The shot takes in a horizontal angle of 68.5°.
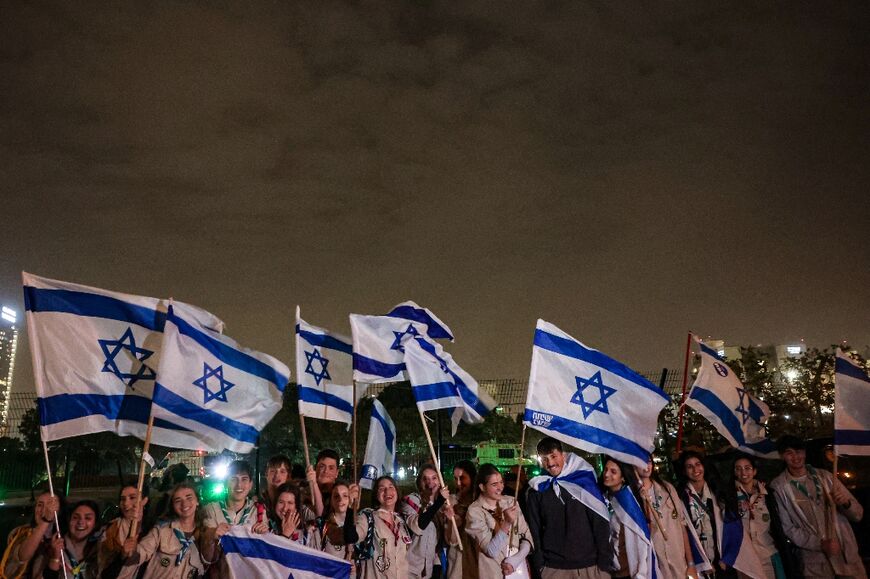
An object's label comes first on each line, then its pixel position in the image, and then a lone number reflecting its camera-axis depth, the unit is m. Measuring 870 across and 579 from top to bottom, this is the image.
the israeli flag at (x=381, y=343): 8.11
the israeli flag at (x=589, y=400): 7.38
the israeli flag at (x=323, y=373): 8.19
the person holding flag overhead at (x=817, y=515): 7.67
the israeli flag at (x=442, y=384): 8.27
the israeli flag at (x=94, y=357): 6.20
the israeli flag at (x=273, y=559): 6.02
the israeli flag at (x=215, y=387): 6.50
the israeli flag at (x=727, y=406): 9.11
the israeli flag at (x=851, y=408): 8.16
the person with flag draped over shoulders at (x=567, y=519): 6.87
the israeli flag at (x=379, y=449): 9.02
